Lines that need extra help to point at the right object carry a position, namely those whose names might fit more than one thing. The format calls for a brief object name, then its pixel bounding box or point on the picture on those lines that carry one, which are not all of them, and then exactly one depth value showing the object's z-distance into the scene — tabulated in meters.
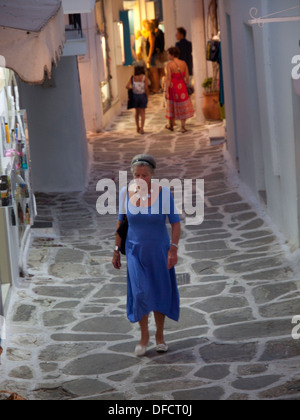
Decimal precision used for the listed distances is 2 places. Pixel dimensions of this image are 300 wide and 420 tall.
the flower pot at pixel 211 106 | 20.67
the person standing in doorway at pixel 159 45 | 28.69
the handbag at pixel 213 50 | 17.91
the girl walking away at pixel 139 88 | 20.42
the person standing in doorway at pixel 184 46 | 23.59
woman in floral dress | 20.02
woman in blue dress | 7.46
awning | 7.55
